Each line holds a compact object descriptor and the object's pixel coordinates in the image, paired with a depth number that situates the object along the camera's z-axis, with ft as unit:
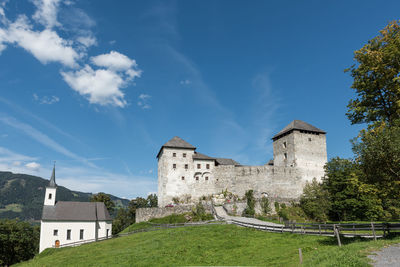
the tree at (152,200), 251.50
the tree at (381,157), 56.13
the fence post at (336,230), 59.83
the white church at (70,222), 163.22
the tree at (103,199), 230.07
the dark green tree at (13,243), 185.47
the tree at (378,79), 65.92
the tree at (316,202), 148.46
